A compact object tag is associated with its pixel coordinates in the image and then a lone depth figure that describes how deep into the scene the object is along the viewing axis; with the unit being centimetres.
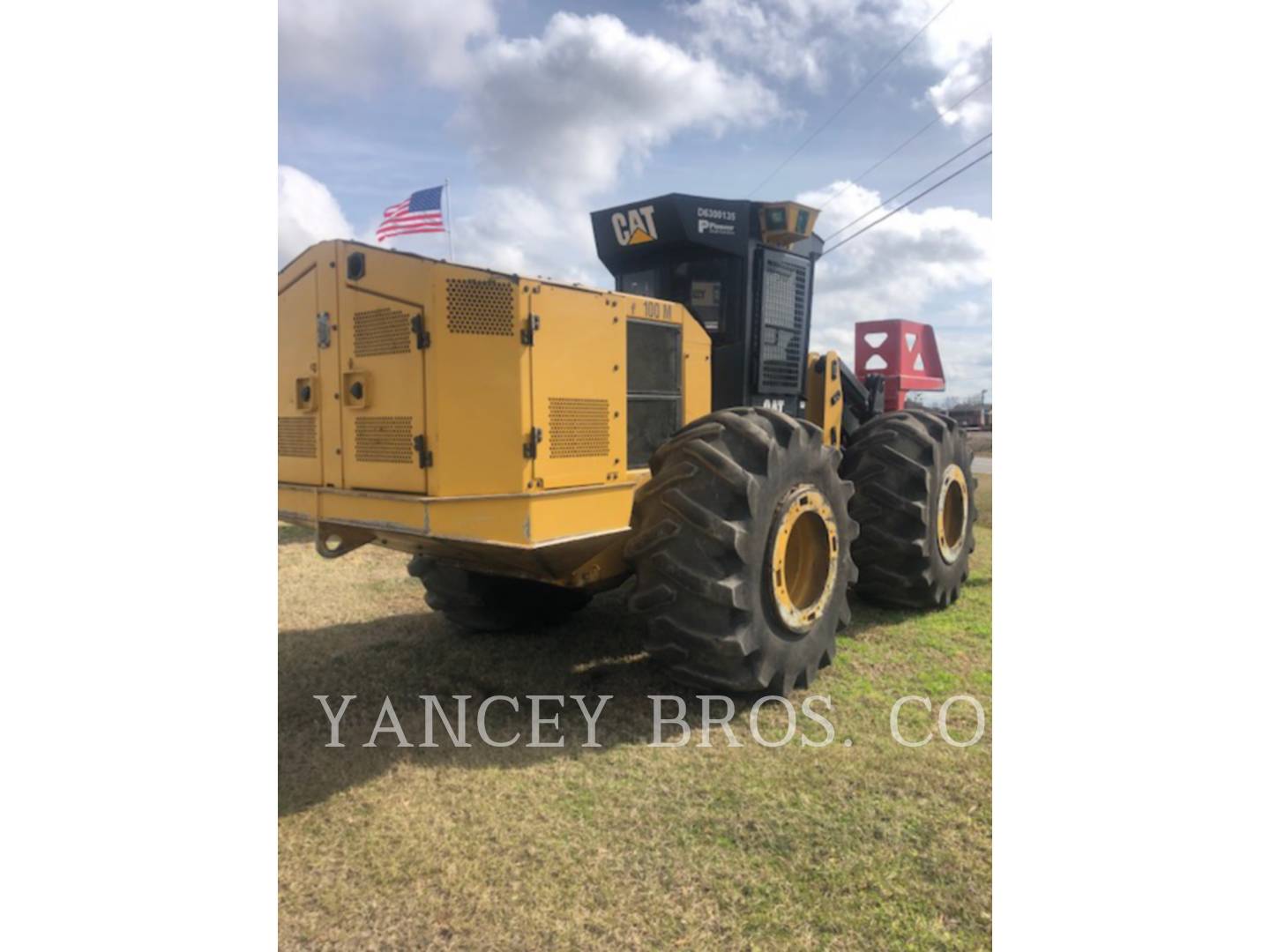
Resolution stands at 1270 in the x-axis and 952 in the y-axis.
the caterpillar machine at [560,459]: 365
